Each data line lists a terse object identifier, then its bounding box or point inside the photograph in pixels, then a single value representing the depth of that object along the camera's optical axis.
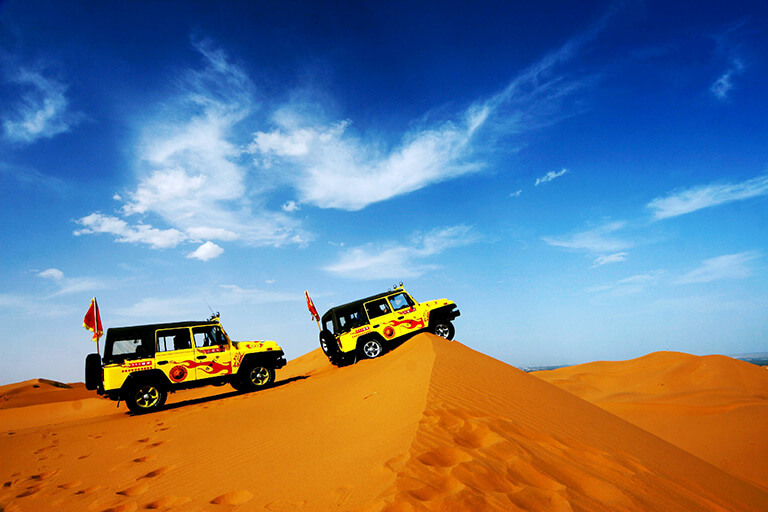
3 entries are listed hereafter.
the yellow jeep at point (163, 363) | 10.02
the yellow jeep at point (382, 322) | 13.39
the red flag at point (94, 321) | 11.61
